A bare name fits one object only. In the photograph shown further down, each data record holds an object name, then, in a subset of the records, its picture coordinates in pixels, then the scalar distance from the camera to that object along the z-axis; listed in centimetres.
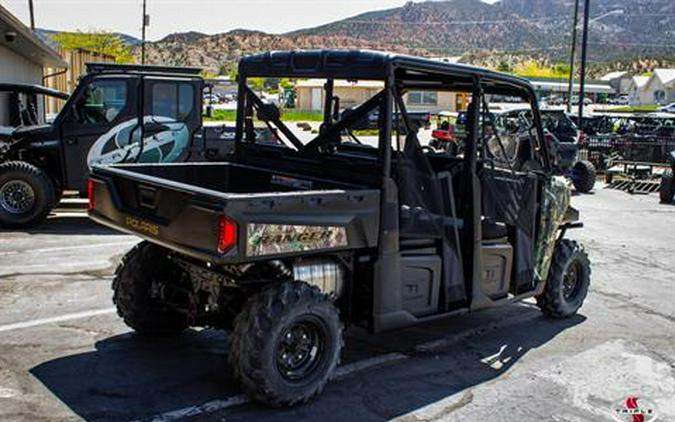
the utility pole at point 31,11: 3695
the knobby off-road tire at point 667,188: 1839
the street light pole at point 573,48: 3350
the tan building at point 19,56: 1576
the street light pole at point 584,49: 3023
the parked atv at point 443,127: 1823
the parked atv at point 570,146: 1934
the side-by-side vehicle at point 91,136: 1139
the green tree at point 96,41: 5486
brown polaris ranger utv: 511
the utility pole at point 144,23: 4516
